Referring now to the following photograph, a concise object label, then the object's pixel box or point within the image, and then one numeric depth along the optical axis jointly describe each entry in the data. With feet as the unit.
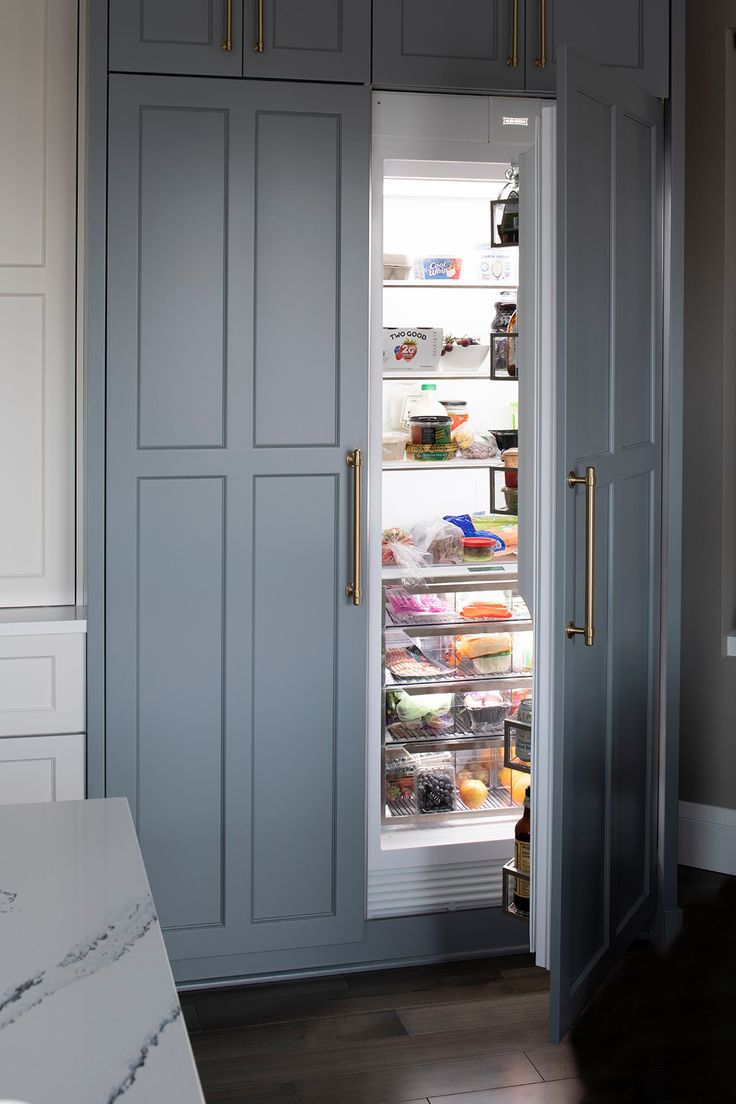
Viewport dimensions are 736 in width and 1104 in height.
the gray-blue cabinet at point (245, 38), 8.30
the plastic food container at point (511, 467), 9.60
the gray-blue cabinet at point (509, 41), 8.70
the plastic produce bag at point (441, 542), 9.83
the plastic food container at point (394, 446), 9.72
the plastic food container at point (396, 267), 9.59
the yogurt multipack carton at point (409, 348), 9.60
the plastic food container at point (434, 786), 10.02
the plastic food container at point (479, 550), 9.80
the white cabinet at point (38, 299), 9.21
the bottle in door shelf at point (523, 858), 8.87
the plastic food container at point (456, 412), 9.90
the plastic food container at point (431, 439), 9.57
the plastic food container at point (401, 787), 9.93
